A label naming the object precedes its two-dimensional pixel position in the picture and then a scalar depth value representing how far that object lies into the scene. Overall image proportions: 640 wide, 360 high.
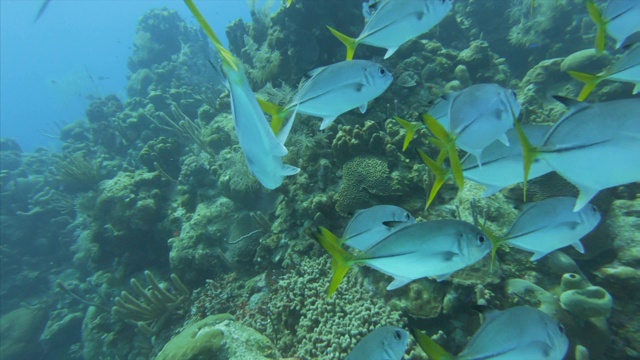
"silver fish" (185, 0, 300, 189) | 1.05
